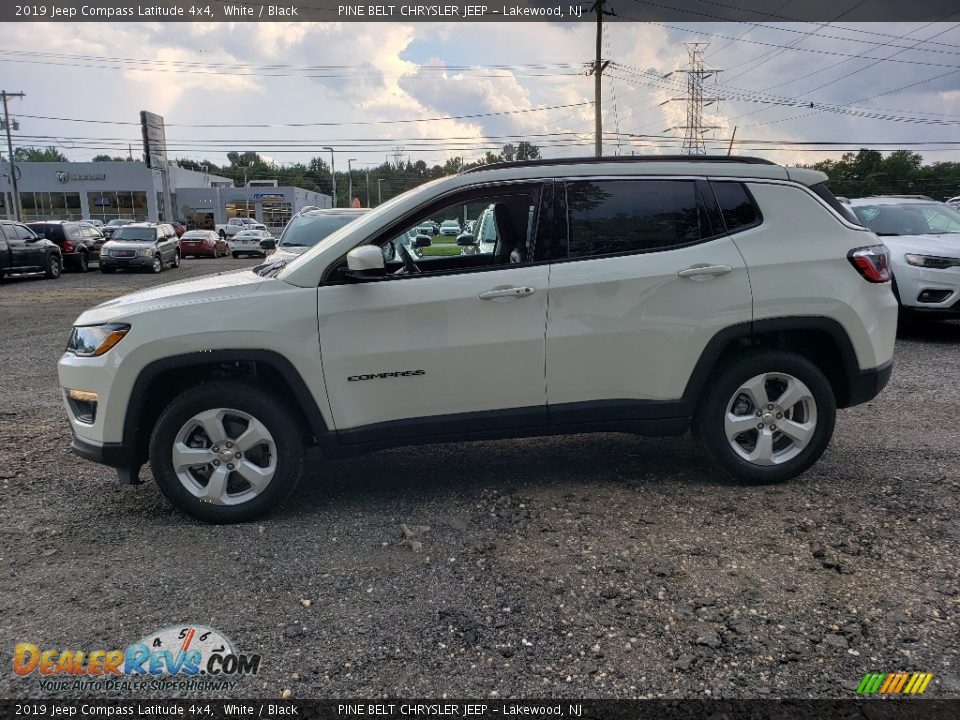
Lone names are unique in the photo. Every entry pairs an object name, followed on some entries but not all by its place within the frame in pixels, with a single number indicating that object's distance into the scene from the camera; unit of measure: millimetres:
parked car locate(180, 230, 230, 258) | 35062
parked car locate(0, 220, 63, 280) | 19047
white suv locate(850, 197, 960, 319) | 8617
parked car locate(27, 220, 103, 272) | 22625
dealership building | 65125
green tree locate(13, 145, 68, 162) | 137425
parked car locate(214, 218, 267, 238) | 50612
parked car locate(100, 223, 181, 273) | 23141
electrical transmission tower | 54250
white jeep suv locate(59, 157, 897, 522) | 3812
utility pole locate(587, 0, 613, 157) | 32125
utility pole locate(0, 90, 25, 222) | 50656
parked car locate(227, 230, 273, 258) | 36125
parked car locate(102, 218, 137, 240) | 38881
